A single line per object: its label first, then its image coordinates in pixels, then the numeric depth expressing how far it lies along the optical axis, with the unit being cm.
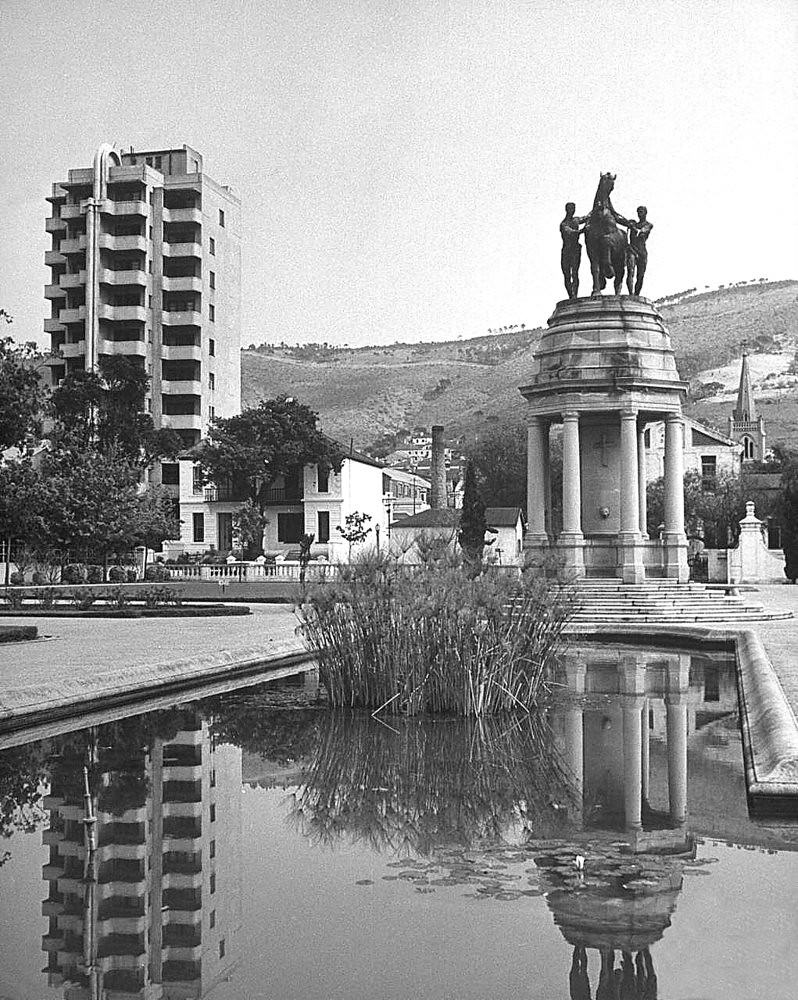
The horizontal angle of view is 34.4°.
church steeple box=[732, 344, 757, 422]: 14025
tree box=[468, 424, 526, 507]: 9562
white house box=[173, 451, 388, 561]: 7412
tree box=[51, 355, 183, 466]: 7331
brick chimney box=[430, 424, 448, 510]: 8781
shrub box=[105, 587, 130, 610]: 3653
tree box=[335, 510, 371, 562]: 7094
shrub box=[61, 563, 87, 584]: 5436
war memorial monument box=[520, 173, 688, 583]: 3600
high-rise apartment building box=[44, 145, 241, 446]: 8188
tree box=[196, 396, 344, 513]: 7200
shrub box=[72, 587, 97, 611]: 3614
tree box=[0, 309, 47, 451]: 2421
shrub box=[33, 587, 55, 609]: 3819
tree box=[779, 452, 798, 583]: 6034
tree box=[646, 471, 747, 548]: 7569
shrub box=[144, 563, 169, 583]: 5689
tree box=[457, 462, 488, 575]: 5934
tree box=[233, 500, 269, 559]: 6856
